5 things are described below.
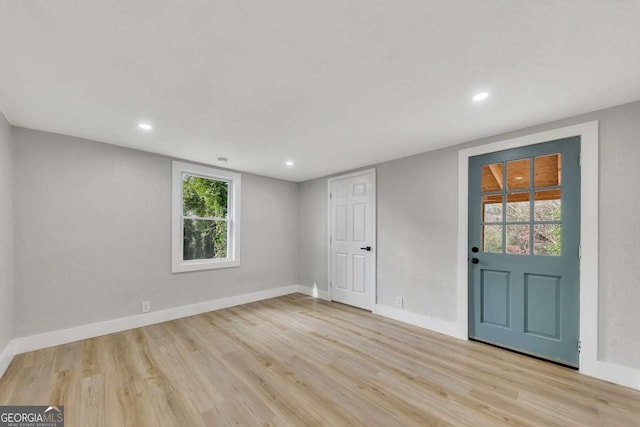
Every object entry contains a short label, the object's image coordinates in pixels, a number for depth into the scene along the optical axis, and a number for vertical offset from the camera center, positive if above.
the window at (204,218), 3.83 -0.11
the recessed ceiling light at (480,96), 2.02 +0.91
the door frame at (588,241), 2.27 -0.24
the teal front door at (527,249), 2.43 -0.37
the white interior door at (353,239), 4.11 -0.45
